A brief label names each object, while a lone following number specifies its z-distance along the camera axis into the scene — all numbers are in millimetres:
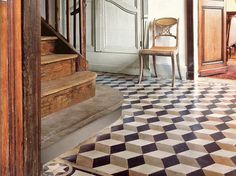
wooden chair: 4348
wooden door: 5008
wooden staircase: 2285
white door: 5209
